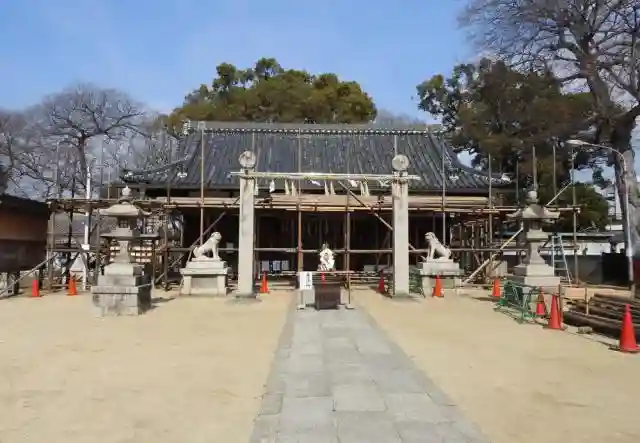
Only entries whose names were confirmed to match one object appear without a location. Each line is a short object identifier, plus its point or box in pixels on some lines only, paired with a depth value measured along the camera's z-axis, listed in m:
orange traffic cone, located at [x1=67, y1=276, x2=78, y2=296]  16.79
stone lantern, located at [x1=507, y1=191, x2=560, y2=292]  13.54
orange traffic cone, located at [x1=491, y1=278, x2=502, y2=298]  16.29
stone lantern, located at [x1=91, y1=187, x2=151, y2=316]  11.88
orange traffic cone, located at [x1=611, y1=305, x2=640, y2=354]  8.37
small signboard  15.75
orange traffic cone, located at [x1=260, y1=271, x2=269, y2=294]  17.41
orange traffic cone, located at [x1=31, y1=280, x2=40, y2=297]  16.42
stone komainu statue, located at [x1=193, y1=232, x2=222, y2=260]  16.17
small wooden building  16.42
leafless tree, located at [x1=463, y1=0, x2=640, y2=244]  17.28
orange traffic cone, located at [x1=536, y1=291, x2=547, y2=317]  12.04
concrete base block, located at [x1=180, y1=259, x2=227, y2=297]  16.16
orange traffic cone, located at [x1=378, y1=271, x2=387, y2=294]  17.44
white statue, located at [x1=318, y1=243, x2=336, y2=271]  16.39
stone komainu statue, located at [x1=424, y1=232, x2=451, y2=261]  16.64
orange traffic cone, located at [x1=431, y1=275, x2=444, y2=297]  15.98
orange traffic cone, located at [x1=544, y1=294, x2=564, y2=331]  10.49
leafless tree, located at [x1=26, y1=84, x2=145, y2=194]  30.80
